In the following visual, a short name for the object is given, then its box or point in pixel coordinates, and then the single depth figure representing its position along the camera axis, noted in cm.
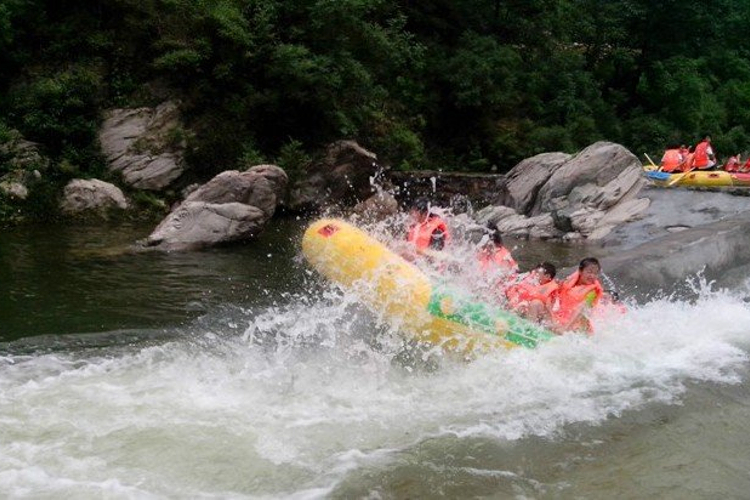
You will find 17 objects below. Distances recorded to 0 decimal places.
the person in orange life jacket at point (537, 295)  686
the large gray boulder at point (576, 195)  1460
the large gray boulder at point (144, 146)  1445
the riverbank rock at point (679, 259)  945
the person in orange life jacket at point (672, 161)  1764
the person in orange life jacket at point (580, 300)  684
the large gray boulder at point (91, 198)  1313
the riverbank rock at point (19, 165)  1275
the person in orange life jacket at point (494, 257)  788
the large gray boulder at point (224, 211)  1161
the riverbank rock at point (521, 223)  1456
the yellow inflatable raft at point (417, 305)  654
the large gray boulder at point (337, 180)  1570
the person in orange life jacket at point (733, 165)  1725
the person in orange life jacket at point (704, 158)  1742
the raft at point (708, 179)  1627
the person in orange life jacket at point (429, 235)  846
